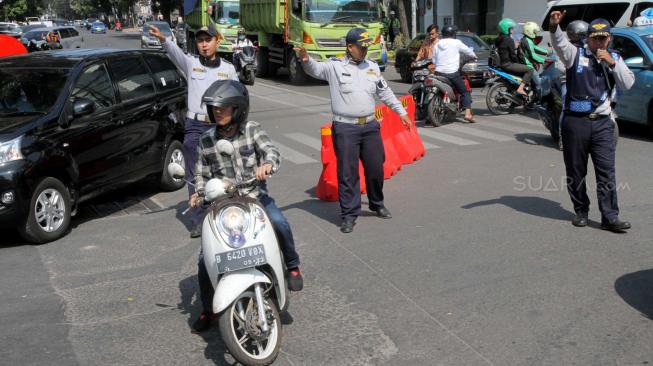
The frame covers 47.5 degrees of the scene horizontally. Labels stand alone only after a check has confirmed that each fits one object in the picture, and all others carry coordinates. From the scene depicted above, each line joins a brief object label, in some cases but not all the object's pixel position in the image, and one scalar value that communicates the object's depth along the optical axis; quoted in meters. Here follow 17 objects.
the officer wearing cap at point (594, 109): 6.41
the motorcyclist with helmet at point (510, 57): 14.02
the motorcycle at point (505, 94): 14.18
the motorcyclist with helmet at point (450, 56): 13.51
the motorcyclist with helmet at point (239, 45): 25.21
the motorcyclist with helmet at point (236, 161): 4.48
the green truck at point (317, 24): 22.00
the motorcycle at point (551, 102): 11.47
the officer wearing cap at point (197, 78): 7.11
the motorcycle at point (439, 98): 13.47
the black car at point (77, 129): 6.99
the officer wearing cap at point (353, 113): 6.98
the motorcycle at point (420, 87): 13.68
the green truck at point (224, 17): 29.72
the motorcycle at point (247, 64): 23.80
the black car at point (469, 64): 19.81
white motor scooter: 4.03
